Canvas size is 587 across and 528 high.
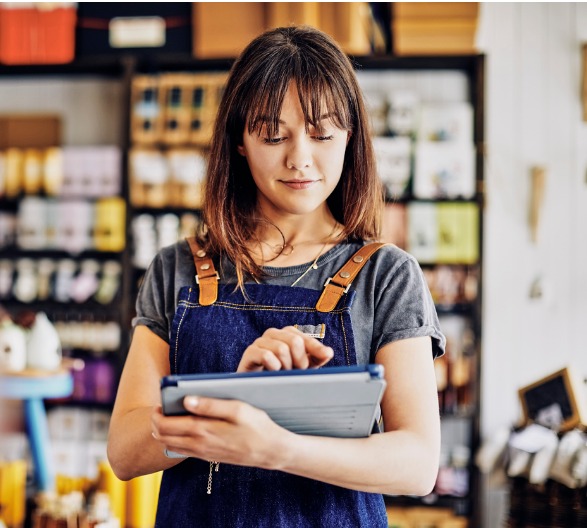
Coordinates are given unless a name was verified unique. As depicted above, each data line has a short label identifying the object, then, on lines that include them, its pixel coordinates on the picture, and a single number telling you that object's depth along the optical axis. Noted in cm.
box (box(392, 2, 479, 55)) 402
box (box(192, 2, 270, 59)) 421
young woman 115
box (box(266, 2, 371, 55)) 405
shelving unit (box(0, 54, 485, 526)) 417
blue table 314
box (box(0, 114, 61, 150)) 477
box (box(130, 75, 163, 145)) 432
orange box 452
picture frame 346
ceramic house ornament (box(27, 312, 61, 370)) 321
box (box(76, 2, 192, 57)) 452
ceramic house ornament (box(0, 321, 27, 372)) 315
